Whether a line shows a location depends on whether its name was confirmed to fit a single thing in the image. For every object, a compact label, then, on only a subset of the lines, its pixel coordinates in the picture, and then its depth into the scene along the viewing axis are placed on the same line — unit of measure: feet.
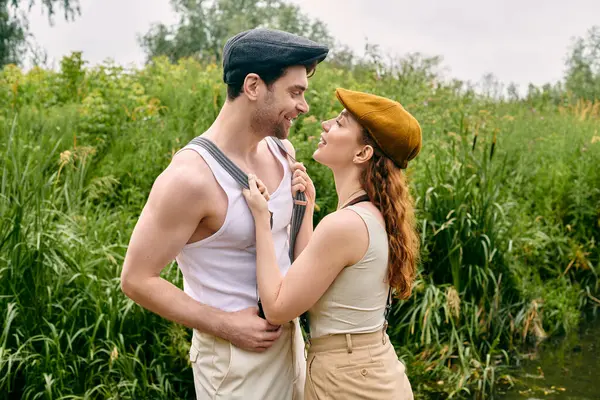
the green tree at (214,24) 64.95
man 7.29
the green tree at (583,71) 46.10
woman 7.43
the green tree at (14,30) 47.26
